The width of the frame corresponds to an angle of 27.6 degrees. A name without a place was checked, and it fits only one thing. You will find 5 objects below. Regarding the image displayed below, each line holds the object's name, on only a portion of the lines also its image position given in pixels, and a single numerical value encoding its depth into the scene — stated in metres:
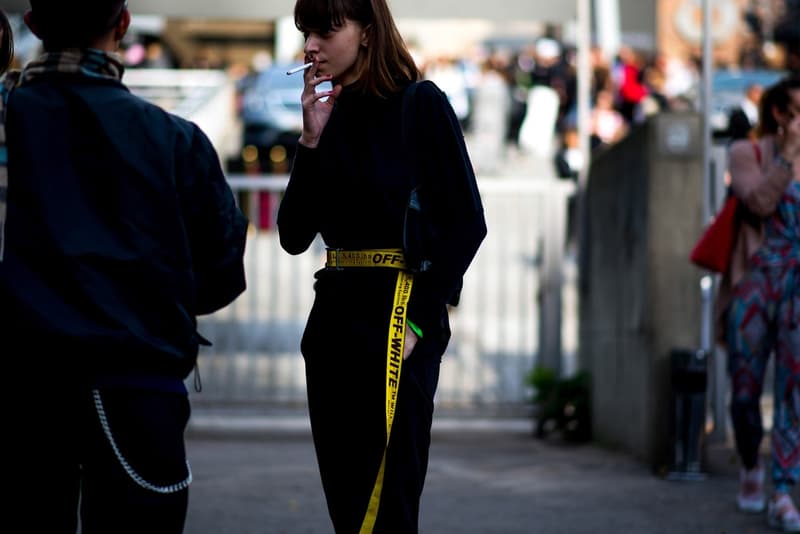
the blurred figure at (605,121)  20.11
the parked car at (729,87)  22.42
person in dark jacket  3.16
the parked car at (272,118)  24.19
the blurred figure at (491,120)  22.50
